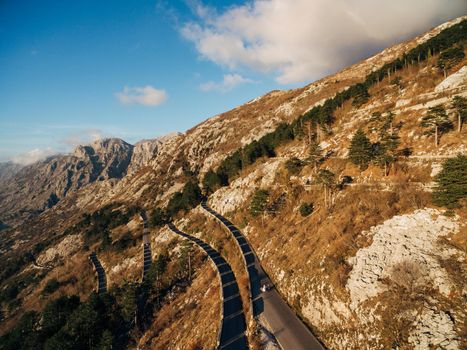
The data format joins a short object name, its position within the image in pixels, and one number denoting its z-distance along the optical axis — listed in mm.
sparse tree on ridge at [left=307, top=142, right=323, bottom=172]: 56500
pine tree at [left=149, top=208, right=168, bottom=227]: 95812
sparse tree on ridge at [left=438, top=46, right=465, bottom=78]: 57094
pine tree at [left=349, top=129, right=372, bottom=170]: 46556
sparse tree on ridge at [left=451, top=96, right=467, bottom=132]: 38531
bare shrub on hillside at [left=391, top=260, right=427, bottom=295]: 22547
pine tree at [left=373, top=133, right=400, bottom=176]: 41500
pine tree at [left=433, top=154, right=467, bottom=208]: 27203
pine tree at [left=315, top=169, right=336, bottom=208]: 43844
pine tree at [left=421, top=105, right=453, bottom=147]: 39541
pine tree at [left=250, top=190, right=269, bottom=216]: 56406
